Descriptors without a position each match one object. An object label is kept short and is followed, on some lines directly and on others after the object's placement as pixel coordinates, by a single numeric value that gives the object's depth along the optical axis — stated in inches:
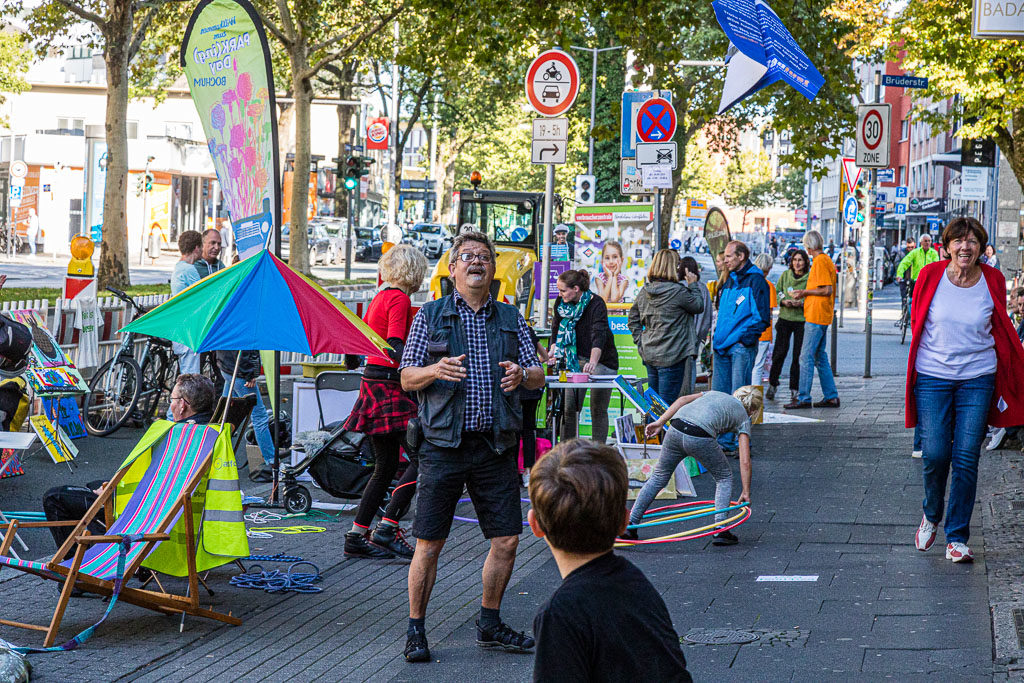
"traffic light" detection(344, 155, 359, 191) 1400.1
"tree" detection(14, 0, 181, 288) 868.6
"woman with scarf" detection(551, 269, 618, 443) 431.8
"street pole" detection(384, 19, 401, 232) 1814.7
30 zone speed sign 681.0
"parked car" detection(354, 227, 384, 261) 2217.0
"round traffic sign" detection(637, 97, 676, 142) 584.7
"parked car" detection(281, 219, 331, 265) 1987.0
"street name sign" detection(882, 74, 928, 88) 738.8
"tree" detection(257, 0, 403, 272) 1067.7
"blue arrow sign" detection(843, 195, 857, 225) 1174.3
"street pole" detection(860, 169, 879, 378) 710.5
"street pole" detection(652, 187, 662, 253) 559.8
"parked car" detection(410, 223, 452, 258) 2100.1
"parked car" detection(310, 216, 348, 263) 2027.6
